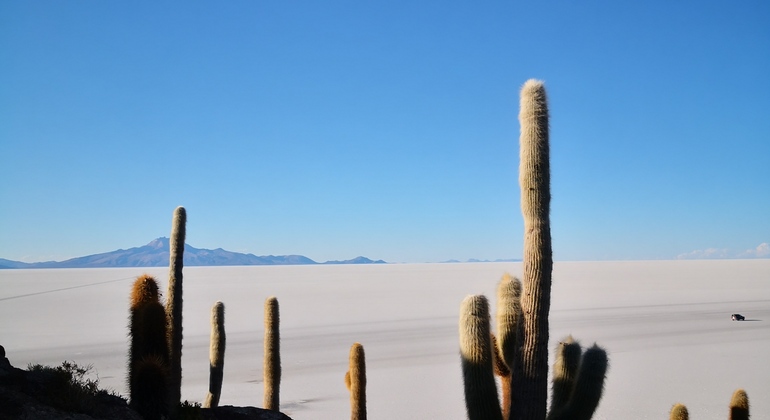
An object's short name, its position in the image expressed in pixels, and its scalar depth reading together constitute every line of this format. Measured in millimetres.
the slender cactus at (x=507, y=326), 6832
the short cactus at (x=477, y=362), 5613
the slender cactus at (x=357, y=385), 8086
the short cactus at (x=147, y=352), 5613
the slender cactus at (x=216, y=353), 8734
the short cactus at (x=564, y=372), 6281
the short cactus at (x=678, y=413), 6758
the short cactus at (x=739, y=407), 7008
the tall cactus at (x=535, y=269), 5289
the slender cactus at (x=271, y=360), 9008
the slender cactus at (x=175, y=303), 7562
